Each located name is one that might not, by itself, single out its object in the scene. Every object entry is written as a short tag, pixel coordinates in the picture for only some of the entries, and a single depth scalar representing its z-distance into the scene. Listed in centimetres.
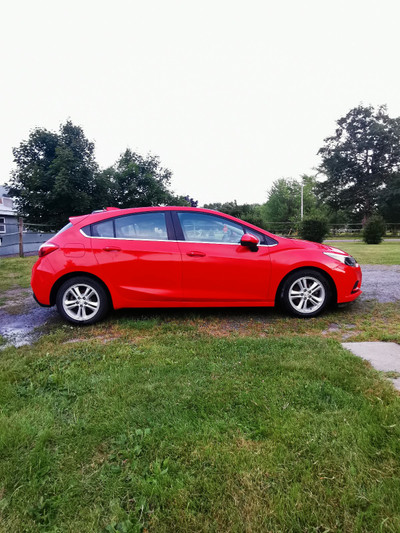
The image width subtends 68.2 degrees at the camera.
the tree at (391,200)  3728
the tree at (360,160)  4059
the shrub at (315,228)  1875
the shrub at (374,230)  2042
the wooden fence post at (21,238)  1243
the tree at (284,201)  4800
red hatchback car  365
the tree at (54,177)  1800
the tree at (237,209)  3302
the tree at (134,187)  2392
